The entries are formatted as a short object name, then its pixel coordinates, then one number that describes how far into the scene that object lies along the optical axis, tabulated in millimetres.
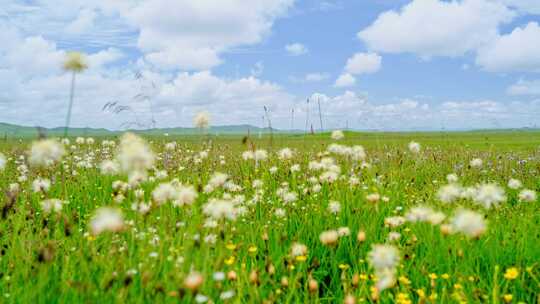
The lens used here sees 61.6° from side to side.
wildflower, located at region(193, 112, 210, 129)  4023
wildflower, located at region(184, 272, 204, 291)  2205
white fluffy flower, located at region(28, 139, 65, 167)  2947
